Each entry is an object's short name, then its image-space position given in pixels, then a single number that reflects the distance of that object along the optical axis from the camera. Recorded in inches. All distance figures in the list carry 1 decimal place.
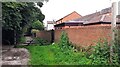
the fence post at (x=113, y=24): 100.8
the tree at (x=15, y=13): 194.3
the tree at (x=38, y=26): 663.2
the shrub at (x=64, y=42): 194.9
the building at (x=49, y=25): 918.2
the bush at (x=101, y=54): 104.3
